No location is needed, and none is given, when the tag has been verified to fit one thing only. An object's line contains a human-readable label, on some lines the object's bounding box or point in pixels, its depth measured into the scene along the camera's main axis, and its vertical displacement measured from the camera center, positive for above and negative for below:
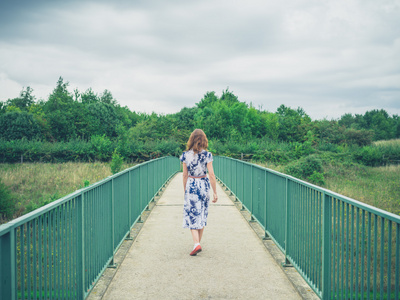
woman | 5.71 -0.63
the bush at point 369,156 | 35.41 -1.18
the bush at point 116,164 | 21.09 -1.23
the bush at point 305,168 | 22.69 -1.52
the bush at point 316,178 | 22.09 -2.11
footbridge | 2.68 -1.20
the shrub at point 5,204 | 14.18 -2.46
